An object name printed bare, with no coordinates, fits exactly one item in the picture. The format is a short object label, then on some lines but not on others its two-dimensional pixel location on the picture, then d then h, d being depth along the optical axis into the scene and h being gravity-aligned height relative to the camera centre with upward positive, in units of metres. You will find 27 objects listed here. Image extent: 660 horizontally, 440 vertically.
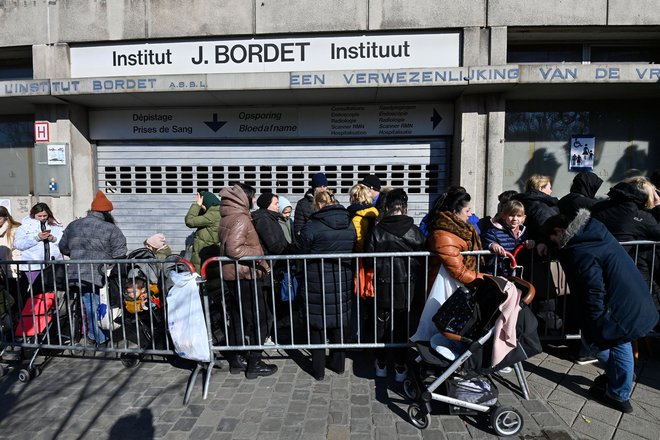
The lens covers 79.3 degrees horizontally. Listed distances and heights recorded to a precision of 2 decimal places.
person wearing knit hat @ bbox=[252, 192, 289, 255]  4.14 -0.44
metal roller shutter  7.57 +0.35
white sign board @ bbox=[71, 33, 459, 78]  6.79 +2.37
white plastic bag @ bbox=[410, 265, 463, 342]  3.50 -0.97
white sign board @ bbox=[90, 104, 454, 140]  7.39 +1.30
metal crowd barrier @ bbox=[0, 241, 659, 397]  3.86 -1.23
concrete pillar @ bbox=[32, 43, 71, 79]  7.24 +2.34
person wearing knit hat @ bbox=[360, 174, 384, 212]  5.22 +0.09
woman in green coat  5.12 -0.49
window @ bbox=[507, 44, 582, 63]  7.20 +2.49
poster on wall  7.36 +0.74
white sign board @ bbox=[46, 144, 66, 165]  7.54 +0.67
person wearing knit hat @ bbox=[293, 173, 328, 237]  5.87 -0.25
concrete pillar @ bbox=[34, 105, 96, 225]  7.53 +0.66
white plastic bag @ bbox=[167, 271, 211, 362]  3.61 -1.16
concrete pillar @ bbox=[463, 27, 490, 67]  6.61 +2.42
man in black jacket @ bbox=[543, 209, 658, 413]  3.12 -0.80
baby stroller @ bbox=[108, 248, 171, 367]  4.22 -1.26
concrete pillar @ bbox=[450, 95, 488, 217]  6.88 +0.80
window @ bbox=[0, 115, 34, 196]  8.21 +0.76
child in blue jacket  3.84 -0.44
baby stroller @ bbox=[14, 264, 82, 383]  4.12 -1.49
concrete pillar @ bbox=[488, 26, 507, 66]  6.57 +2.45
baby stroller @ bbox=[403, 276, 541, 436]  2.98 -1.25
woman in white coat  4.73 -0.64
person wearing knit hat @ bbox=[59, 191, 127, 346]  4.63 -0.68
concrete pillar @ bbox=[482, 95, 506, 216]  6.86 +0.68
